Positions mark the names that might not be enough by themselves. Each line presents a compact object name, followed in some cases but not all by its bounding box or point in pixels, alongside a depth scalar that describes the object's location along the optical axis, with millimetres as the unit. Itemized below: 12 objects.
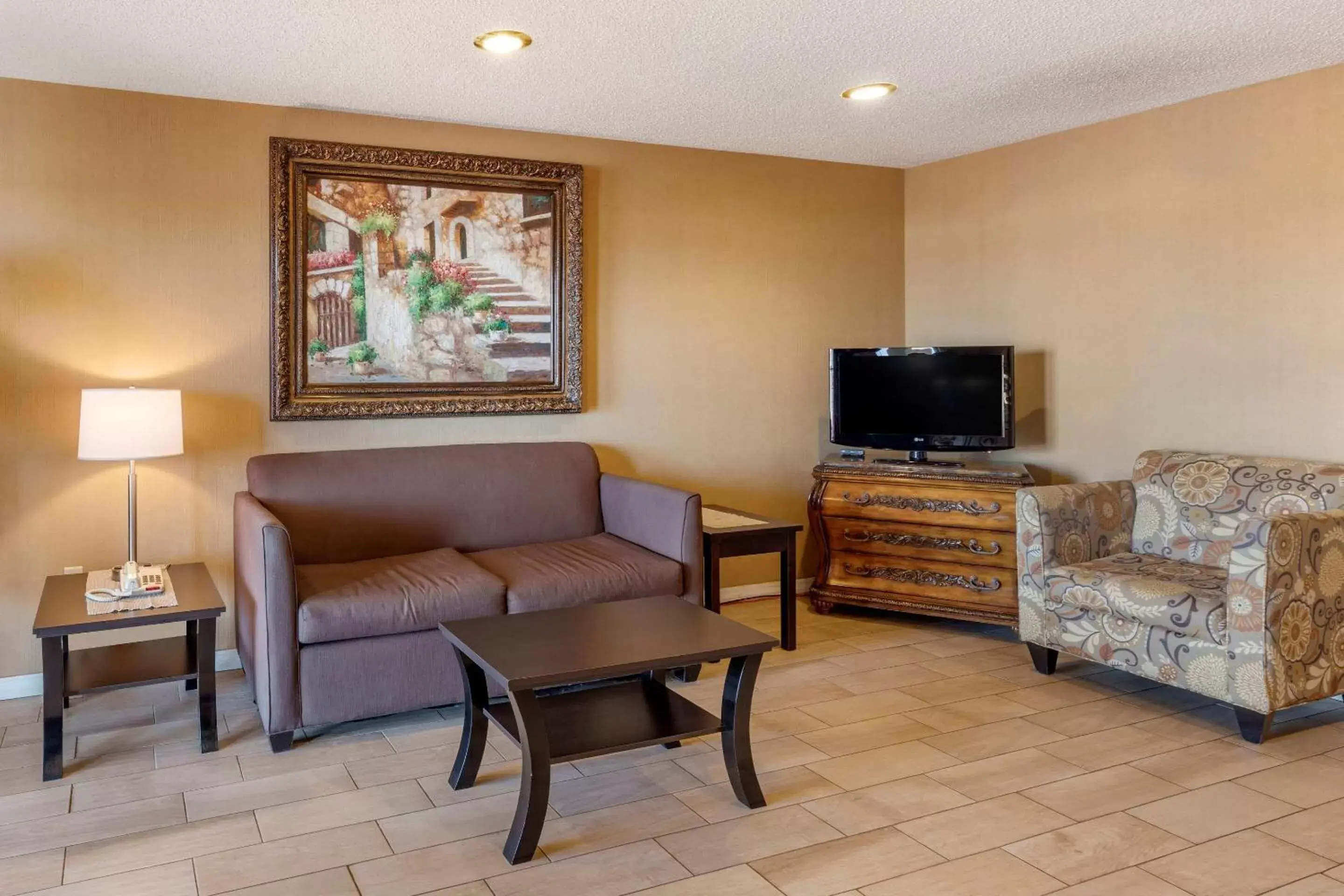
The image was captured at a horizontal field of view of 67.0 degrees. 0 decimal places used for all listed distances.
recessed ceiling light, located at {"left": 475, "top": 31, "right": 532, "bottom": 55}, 3203
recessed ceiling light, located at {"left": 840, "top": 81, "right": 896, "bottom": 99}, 3830
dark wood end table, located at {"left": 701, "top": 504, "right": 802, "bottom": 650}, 4109
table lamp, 3352
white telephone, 3197
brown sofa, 3191
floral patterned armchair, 3125
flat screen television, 4578
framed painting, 4070
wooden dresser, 4383
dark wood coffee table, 2480
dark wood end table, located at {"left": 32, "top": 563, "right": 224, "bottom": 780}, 2951
